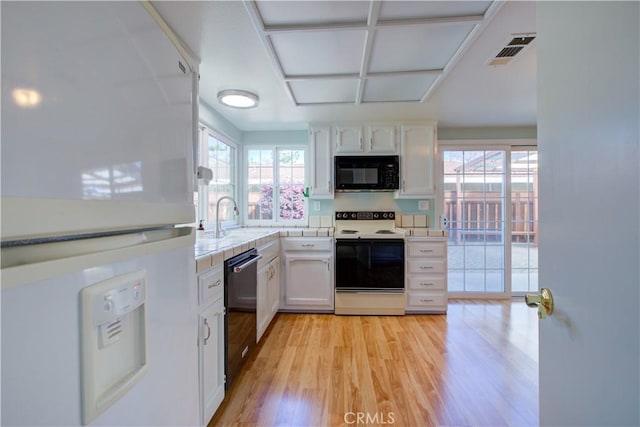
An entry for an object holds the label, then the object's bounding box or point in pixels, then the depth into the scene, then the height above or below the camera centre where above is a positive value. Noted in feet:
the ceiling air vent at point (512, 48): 5.23 +3.49
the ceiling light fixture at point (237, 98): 7.29 +3.26
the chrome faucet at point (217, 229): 7.52 -0.48
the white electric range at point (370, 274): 9.23 -2.19
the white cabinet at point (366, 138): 10.30 +2.89
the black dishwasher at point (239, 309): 5.06 -2.10
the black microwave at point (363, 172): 10.22 +1.54
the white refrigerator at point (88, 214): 1.09 -0.01
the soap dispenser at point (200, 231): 7.54 -0.53
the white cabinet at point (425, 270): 9.41 -2.10
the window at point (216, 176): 8.29 +1.37
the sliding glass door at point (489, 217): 11.04 -0.25
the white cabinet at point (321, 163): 10.43 +1.95
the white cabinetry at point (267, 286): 7.15 -2.25
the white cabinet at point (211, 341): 4.11 -2.17
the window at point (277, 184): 11.68 +1.25
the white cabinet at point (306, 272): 9.42 -2.16
